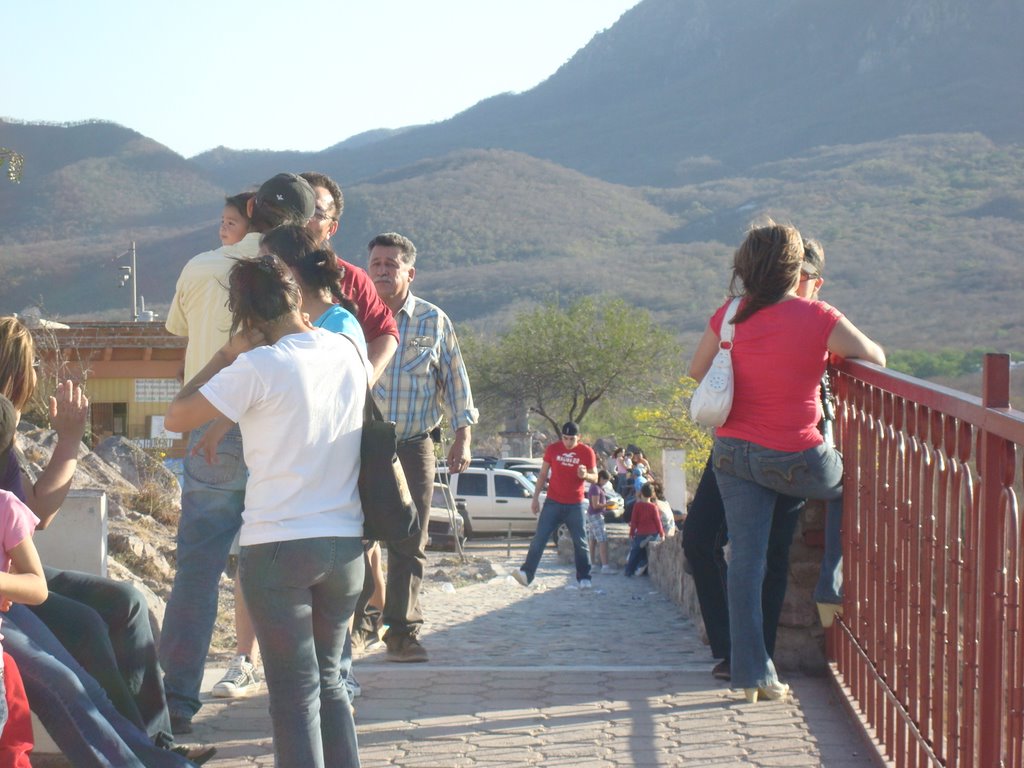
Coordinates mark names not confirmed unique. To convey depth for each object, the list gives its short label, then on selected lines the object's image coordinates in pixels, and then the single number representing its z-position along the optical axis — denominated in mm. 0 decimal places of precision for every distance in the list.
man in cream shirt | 4582
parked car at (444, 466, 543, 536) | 32062
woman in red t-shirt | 4793
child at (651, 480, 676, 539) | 17917
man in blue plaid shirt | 5859
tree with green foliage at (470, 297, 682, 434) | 59312
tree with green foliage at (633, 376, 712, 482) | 47750
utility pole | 45656
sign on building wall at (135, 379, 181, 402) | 36969
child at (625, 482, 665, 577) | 15547
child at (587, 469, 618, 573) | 18469
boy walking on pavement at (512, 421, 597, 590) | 12562
